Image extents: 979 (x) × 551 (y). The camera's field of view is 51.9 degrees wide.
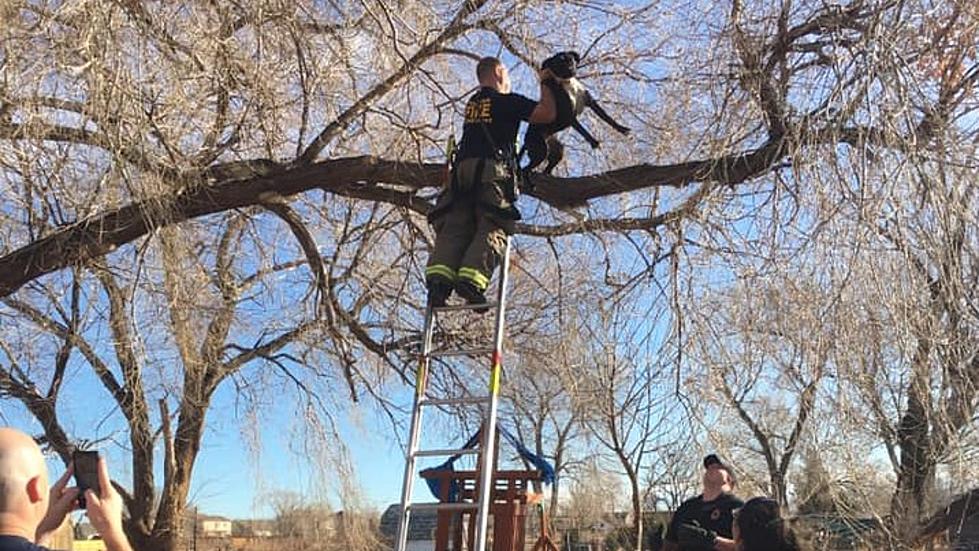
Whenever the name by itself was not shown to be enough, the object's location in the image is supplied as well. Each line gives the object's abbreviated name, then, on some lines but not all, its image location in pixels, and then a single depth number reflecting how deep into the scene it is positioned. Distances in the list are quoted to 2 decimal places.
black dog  4.47
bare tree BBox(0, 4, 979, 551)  3.88
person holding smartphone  1.89
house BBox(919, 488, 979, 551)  9.95
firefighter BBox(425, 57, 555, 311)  4.45
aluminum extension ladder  3.68
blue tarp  5.39
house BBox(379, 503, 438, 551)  8.78
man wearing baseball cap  4.23
